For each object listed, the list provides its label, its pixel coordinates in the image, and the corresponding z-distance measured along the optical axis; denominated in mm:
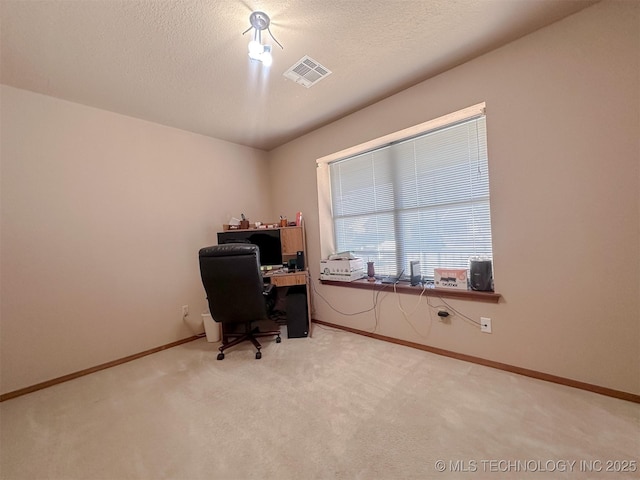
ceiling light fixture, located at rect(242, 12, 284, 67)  1544
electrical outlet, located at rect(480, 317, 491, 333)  2023
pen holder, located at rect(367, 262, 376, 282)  2930
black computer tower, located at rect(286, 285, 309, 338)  2873
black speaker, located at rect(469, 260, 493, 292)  2057
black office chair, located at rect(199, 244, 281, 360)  2314
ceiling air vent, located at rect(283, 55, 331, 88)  1975
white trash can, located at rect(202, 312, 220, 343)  2908
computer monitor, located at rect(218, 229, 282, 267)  3213
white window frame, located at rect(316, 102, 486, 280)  2170
